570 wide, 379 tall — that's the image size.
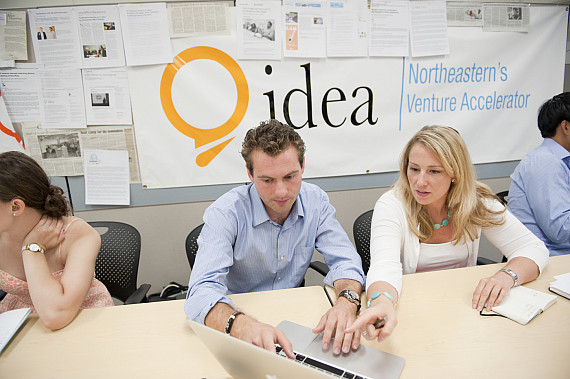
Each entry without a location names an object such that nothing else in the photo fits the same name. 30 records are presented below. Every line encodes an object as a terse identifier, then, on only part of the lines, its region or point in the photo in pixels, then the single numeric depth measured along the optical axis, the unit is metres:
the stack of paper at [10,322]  0.94
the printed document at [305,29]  2.06
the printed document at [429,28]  2.19
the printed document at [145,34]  1.94
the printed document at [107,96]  2.00
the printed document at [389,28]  2.15
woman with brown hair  1.06
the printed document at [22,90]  1.96
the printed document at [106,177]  2.10
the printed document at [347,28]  2.11
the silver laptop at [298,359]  0.57
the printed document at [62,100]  1.98
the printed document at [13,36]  1.90
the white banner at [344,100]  2.08
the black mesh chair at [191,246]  1.57
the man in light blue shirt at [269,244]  0.96
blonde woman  1.24
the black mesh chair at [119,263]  1.56
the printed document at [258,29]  2.02
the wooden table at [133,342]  0.84
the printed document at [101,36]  1.93
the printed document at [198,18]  1.97
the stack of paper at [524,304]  0.98
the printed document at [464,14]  2.23
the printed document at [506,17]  2.29
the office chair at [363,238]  1.69
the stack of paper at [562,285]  1.10
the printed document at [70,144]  2.04
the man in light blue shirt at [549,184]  1.57
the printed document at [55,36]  1.92
